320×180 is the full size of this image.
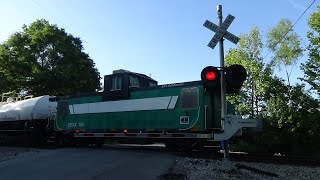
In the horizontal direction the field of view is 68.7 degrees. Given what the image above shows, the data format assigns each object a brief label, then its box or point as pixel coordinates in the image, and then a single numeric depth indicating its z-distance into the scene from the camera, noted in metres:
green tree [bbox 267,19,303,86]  21.85
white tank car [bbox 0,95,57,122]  13.96
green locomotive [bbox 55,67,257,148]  9.52
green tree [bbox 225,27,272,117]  19.33
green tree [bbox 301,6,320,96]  17.02
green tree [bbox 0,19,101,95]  25.07
